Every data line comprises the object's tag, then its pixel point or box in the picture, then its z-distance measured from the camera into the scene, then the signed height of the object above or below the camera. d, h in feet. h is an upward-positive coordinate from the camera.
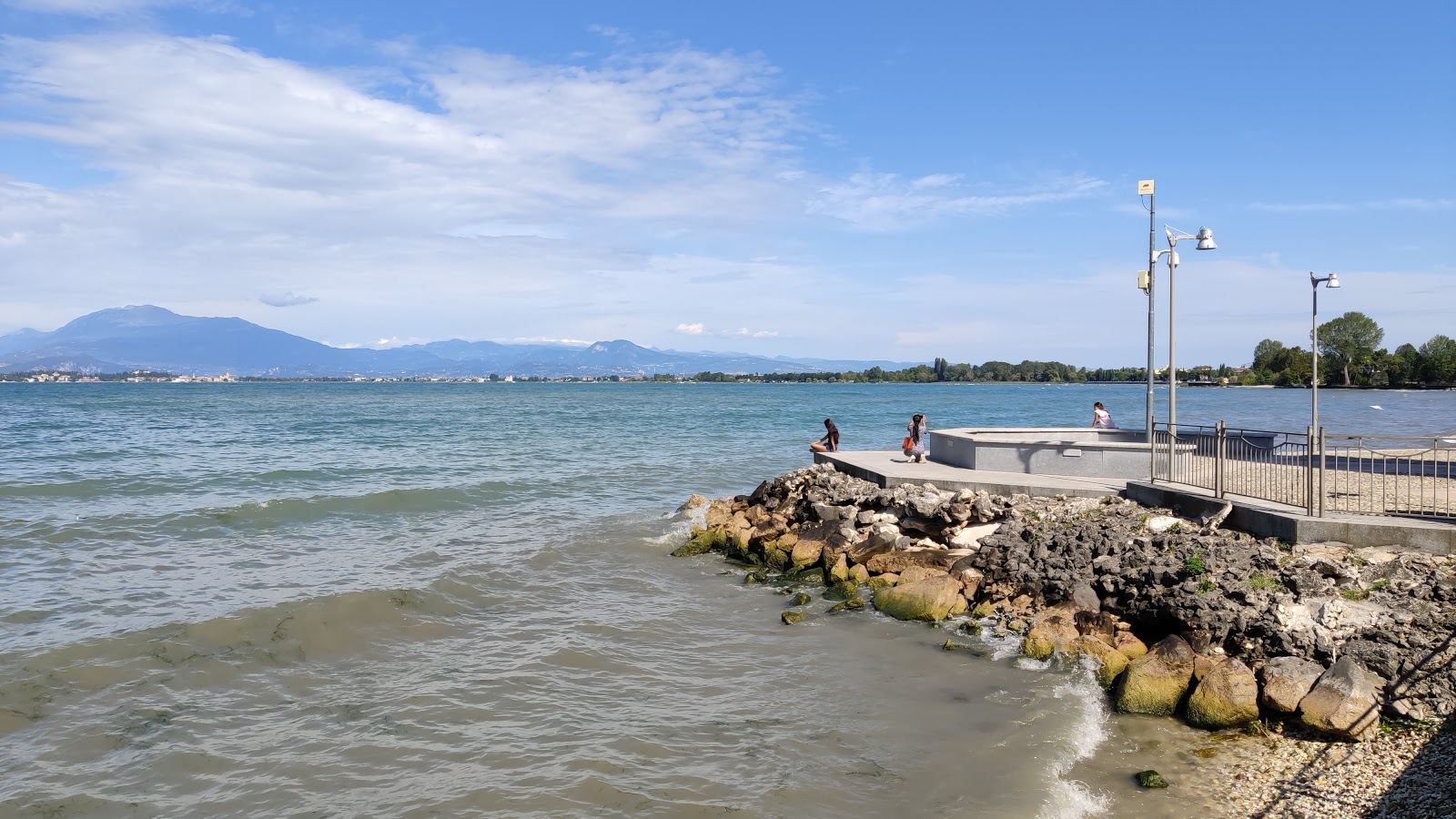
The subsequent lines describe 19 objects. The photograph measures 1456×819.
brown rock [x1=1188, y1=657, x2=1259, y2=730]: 27.30 -10.25
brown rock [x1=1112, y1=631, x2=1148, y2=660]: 32.99 -10.28
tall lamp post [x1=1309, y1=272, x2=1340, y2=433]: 62.59 +5.72
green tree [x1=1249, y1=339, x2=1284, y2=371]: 494.18 +14.97
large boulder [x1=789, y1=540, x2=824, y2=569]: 51.06 -10.22
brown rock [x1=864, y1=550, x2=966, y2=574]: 46.16 -9.66
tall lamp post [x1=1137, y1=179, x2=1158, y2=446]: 61.93 +9.31
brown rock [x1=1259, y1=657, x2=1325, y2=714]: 27.12 -9.68
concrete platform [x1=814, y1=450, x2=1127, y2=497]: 52.06 -6.47
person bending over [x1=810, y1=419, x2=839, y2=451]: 80.43 -5.69
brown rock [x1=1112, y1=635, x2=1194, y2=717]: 29.01 -10.33
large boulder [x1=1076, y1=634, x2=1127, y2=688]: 31.73 -10.55
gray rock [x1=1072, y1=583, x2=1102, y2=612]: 36.40 -9.28
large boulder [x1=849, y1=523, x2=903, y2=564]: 48.62 -9.36
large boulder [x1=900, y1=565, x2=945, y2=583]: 43.60 -9.79
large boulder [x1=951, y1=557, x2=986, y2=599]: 42.09 -9.70
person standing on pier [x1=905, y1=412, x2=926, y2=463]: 66.90 -4.58
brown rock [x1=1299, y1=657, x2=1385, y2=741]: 25.72 -9.87
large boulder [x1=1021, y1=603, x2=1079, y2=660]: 34.22 -10.27
